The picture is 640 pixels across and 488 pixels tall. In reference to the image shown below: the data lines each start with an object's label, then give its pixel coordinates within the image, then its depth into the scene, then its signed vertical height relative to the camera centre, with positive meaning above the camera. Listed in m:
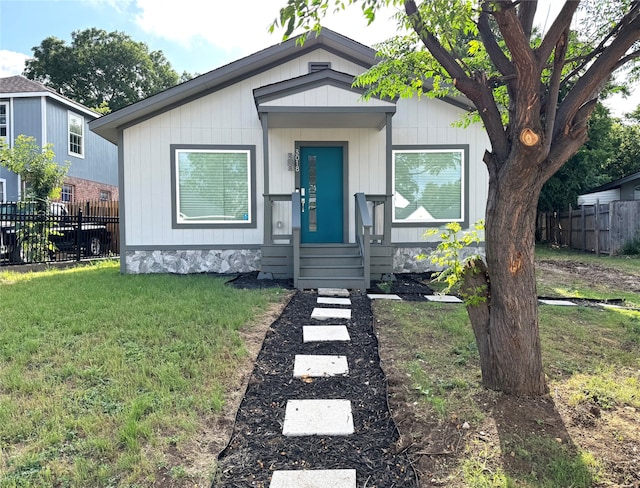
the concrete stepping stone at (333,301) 5.22 -0.93
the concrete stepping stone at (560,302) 5.41 -1.01
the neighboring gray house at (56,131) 13.48 +3.44
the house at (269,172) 7.59 +1.08
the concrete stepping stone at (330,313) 4.54 -0.95
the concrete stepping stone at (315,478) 1.90 -1.17
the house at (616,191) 15.91 +1.51
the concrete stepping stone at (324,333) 3.82 -1.00
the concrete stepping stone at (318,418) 2.35 -1.13
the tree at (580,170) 15.88 +2.25
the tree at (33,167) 9.82 +1.52
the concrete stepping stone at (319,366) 3.10 -1.07
